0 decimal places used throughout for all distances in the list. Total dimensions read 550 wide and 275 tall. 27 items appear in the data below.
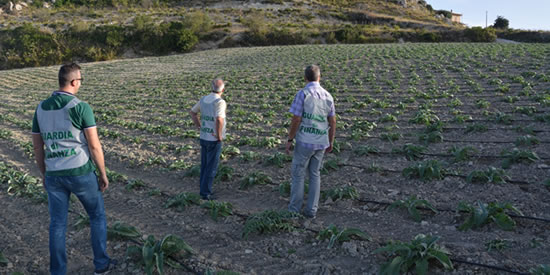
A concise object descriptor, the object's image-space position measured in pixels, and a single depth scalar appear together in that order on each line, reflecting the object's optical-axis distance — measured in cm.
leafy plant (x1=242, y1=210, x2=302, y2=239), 516
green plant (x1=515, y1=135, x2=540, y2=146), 786
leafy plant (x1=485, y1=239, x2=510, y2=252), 431
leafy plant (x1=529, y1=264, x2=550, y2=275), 360
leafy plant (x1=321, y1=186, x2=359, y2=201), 613
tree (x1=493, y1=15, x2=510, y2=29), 7675
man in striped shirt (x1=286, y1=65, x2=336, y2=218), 530
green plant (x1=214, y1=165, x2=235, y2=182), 750
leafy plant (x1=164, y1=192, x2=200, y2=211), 618
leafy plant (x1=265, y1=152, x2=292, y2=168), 808
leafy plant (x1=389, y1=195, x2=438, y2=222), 529
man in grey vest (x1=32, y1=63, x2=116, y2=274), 386
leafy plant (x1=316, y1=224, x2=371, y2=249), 473
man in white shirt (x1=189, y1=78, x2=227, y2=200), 621
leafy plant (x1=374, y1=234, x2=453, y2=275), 393
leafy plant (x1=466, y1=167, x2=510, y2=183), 613
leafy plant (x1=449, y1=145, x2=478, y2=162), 743
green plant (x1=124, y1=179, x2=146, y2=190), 712
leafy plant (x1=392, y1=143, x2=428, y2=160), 799
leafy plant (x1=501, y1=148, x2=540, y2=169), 684
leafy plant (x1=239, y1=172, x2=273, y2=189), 704
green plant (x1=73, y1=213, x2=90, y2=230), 553
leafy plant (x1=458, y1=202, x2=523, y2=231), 479
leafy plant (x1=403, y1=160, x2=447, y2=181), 658
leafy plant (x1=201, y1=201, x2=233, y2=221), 572
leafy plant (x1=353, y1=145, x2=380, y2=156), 836
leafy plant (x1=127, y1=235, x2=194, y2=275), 433
